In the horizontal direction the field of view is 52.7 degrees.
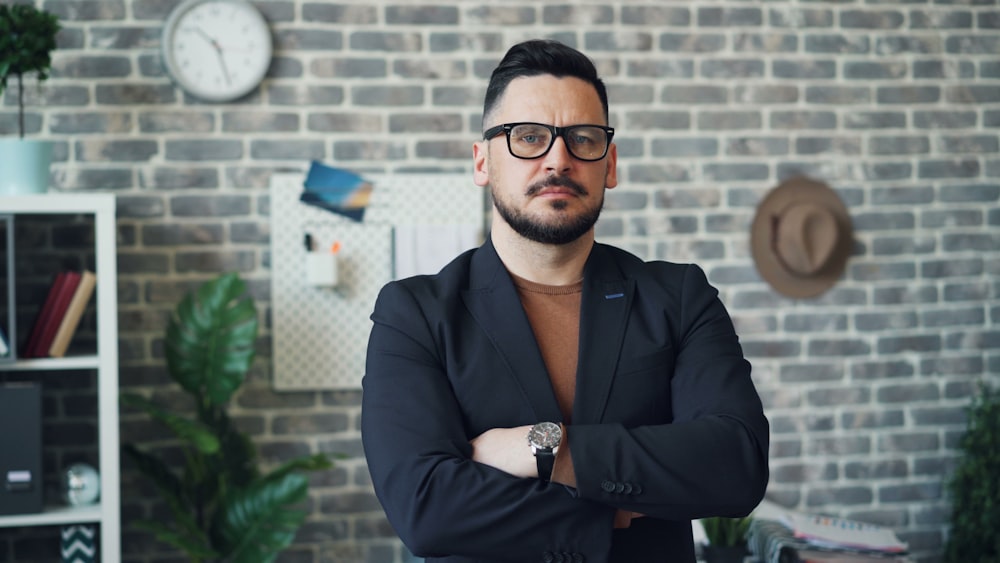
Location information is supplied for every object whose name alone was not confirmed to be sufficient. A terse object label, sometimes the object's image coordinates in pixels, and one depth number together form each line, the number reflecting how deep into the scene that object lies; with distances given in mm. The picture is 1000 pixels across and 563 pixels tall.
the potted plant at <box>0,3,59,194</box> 2730
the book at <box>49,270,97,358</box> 2805
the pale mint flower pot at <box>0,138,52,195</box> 2742
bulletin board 3176
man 1513
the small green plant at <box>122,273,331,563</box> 2855
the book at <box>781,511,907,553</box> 2719
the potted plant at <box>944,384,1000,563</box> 3363
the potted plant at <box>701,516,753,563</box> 2510
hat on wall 3443
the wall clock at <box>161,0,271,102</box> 3080
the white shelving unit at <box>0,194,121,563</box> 2746
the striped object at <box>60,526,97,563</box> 2791
